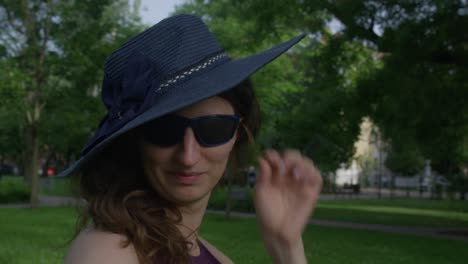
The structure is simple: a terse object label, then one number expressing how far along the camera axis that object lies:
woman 1.52
